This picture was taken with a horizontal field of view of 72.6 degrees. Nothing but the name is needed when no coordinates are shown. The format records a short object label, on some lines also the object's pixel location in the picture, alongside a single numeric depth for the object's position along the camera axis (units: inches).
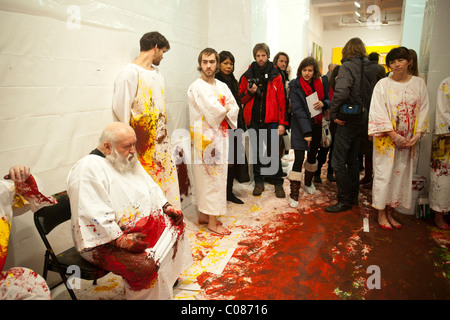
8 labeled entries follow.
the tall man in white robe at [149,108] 90.5
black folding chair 64.4
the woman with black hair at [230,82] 130.0
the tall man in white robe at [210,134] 107.6
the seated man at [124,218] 61.5
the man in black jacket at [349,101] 119.3
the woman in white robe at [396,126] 106.1
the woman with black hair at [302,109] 132.0
